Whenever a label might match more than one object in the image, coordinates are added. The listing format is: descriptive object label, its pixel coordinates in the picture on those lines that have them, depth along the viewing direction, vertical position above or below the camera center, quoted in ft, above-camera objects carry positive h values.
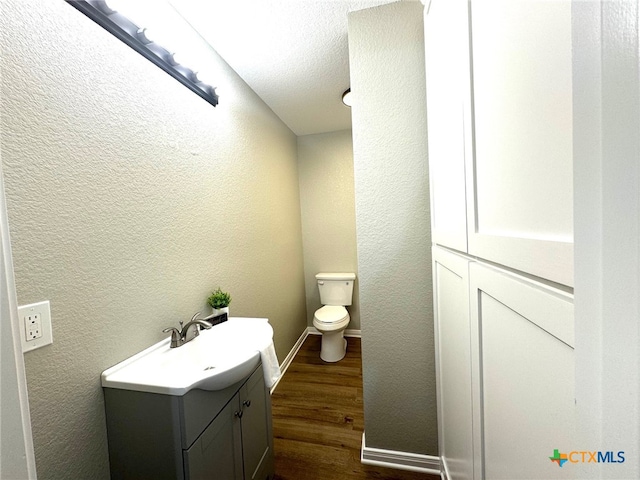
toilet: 7.53 -2.80
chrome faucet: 3.57 -1.46
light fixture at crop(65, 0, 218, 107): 2.76 +2.61
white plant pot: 4.45 -1.41
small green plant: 4.50 -1.22
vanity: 2.61 -2.08
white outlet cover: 2.11 -0.72
